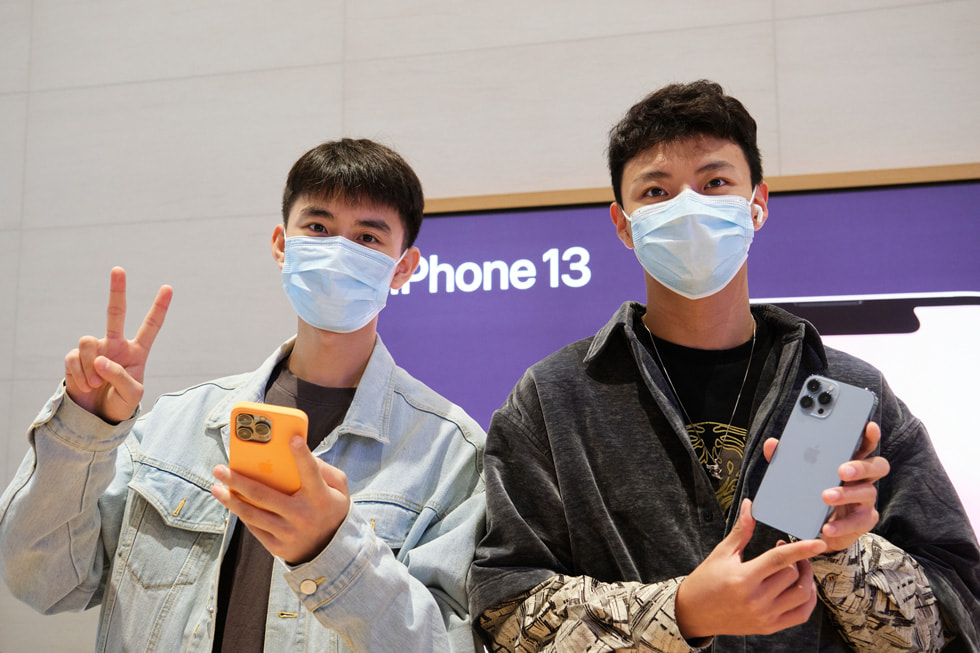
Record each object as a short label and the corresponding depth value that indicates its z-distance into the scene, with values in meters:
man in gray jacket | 1.15
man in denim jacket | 1.22
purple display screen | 2.27
